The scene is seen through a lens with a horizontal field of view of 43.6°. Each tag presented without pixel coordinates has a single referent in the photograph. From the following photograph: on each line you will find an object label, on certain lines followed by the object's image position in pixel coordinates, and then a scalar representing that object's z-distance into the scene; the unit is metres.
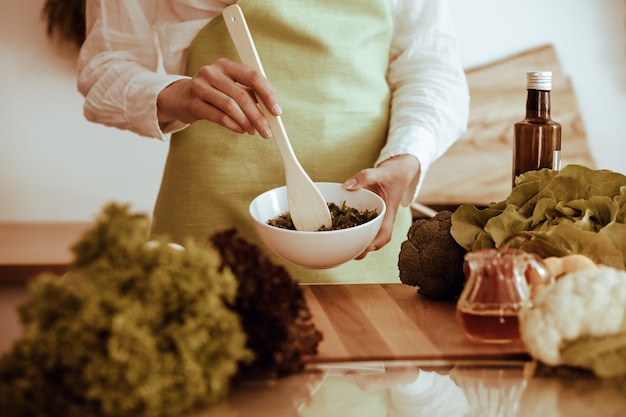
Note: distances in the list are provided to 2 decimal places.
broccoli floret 1.04
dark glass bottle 1.09
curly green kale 0.63
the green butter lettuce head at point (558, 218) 0.94
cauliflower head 0.77
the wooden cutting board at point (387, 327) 0.84
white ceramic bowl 1.01
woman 1.42
